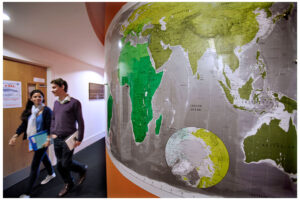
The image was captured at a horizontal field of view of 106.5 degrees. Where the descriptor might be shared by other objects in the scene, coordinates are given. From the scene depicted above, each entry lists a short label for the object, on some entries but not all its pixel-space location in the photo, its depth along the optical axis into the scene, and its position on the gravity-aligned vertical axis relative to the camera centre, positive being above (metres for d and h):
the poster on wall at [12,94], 1.49 +0.06
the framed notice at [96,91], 2.39 +0.18
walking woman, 1.43 -0.30
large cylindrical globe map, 0.56 +0.02
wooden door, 1.54 -0.18
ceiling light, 1.07 +0.80
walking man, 1.27 -0.25
